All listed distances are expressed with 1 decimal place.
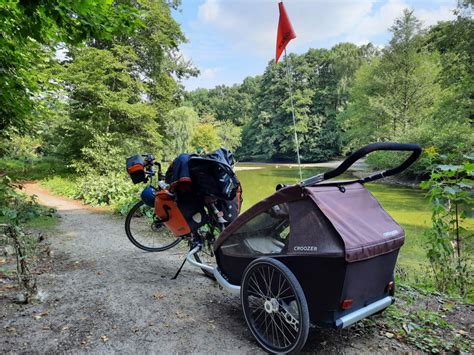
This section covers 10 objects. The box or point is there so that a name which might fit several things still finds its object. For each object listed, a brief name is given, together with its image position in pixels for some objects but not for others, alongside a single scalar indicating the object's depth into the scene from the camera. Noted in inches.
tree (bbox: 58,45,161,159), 481.7
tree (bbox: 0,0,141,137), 113.3
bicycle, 130.2
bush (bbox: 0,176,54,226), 234.7
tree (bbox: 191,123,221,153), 1203.2
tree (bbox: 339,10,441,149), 925.8
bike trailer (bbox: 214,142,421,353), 71.3
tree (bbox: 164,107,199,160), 1043.3
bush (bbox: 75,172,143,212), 353.2
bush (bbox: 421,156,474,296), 121.7
